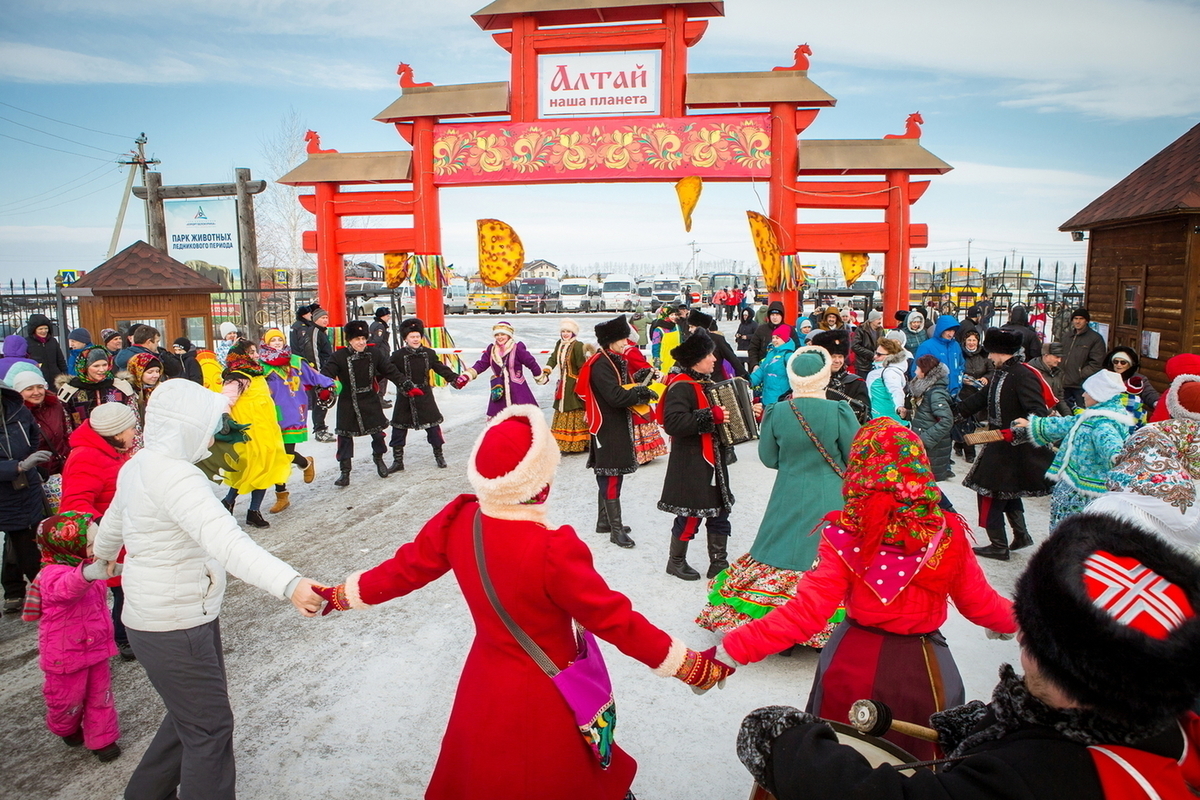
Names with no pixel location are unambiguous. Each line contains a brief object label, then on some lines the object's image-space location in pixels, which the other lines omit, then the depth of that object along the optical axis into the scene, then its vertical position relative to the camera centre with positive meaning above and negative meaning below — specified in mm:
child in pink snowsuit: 3496 -1535
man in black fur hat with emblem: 1296 -679
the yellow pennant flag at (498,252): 12164 +748
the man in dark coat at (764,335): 11711 -592
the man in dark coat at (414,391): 9039 -1039
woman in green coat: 4336 -1048
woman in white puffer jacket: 2834 -1013
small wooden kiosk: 11594 +131
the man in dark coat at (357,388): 8609 -945
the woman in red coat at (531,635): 2295 -1027
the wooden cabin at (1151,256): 10547 +570
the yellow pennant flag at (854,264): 12641 +530
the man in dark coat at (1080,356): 10484 -830
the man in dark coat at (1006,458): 5879 -1230
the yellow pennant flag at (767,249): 11250 +706
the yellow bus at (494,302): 40406 -83
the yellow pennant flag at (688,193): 11148 +1496
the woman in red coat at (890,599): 2537 -1002
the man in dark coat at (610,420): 6438 -1011
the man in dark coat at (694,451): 5355 -1066
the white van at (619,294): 38688 +260
